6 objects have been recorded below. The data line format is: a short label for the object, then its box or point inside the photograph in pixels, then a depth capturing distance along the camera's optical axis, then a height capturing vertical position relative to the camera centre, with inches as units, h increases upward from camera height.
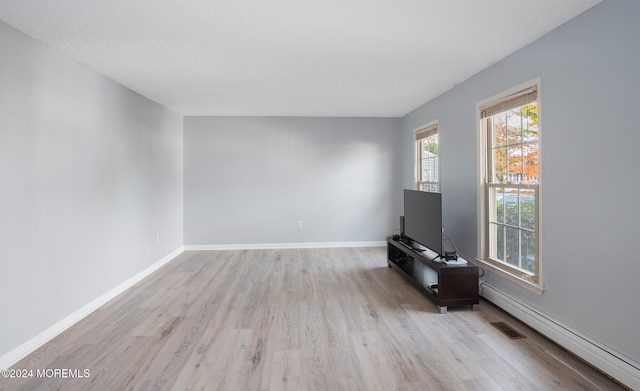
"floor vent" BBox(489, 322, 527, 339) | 94.9 -43.3
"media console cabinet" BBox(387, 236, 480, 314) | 113.0 -33.8
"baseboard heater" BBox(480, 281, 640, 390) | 70.6 -39.9
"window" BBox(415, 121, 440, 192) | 174.2 +22.3
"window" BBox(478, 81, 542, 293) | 101.0 +3.7
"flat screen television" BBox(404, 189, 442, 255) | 125.2 -10.4
